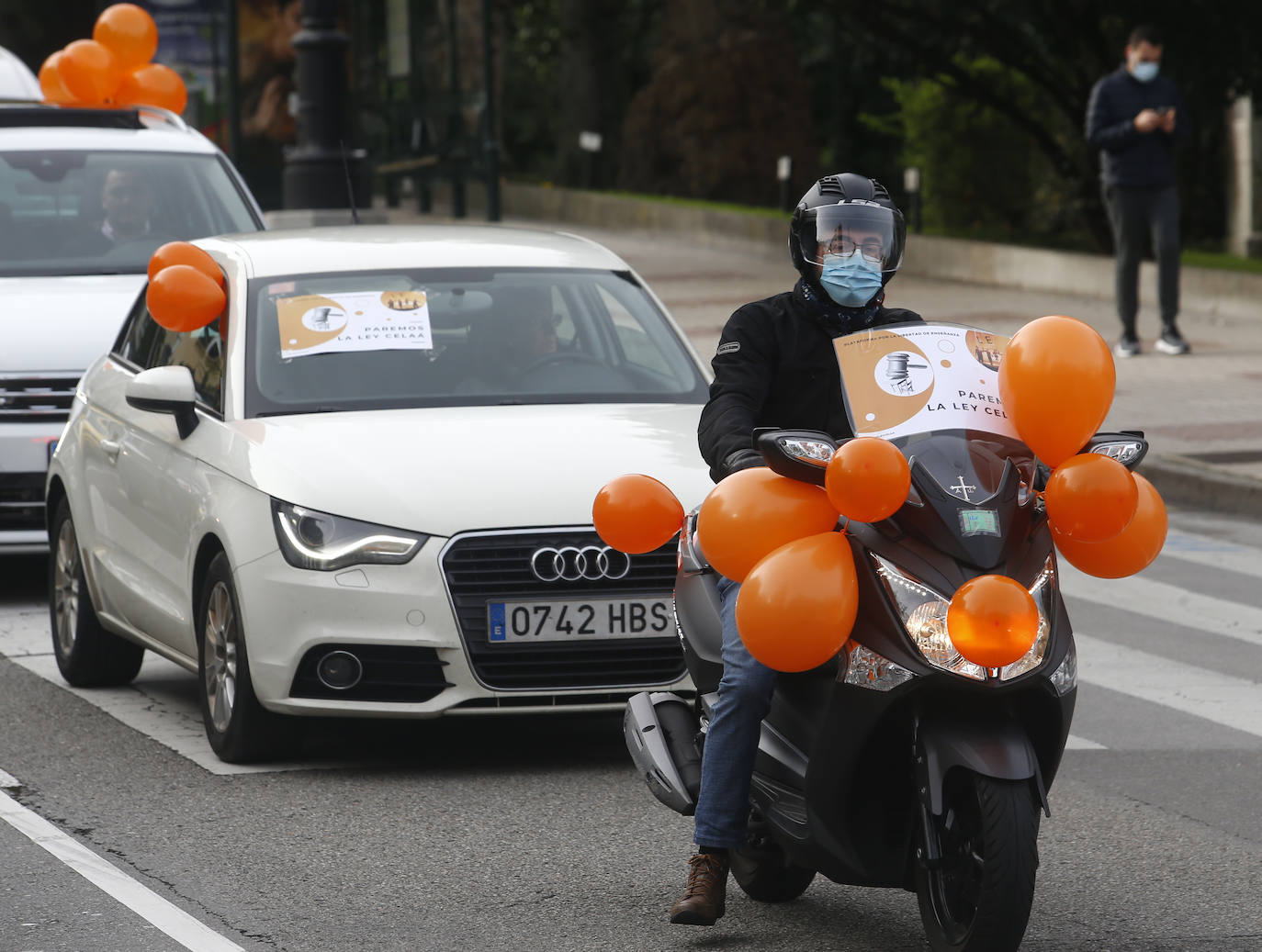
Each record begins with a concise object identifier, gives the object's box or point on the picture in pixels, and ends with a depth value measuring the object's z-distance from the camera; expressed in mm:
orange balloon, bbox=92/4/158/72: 28125
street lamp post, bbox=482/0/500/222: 54500
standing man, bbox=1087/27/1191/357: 31812
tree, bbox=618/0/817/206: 62187
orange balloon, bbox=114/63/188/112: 27812
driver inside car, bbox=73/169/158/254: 21922
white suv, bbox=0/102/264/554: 19344
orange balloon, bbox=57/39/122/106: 27078
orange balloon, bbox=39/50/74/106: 27344
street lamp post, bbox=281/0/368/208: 33875
